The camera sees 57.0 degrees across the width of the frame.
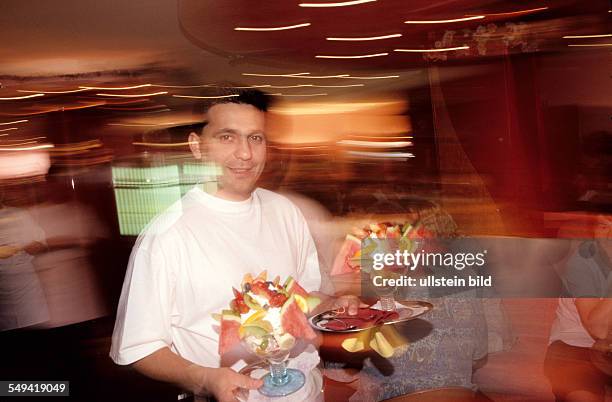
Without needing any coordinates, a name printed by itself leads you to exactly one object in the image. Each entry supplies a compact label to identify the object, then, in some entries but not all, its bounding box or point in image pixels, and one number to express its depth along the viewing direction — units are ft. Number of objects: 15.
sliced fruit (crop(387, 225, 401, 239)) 5.68
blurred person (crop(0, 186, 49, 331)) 5.83
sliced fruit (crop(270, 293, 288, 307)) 5.46
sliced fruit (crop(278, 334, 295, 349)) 5.43
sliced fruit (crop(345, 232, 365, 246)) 5.67
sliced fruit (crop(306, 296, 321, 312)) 5.69
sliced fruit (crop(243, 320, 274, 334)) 5.33
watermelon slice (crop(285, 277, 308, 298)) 5.63
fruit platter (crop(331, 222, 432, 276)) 5.67
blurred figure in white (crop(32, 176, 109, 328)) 5.70
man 5.53
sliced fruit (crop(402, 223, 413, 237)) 5.68
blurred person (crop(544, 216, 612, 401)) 5.67
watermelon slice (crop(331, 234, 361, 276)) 5.69
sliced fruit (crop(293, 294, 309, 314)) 5.62
